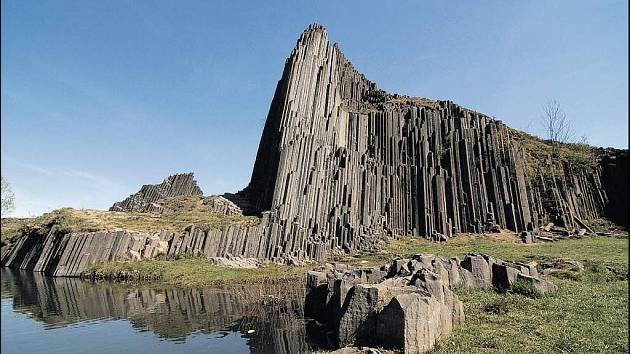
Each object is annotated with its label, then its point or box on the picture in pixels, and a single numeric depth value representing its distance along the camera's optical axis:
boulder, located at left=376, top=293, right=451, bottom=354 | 10.24
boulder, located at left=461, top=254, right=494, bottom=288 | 17.06
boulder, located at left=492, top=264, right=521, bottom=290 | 16.28
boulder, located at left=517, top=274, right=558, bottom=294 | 15.41
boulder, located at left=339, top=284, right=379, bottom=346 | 11.59
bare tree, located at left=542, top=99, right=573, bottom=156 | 54.73
